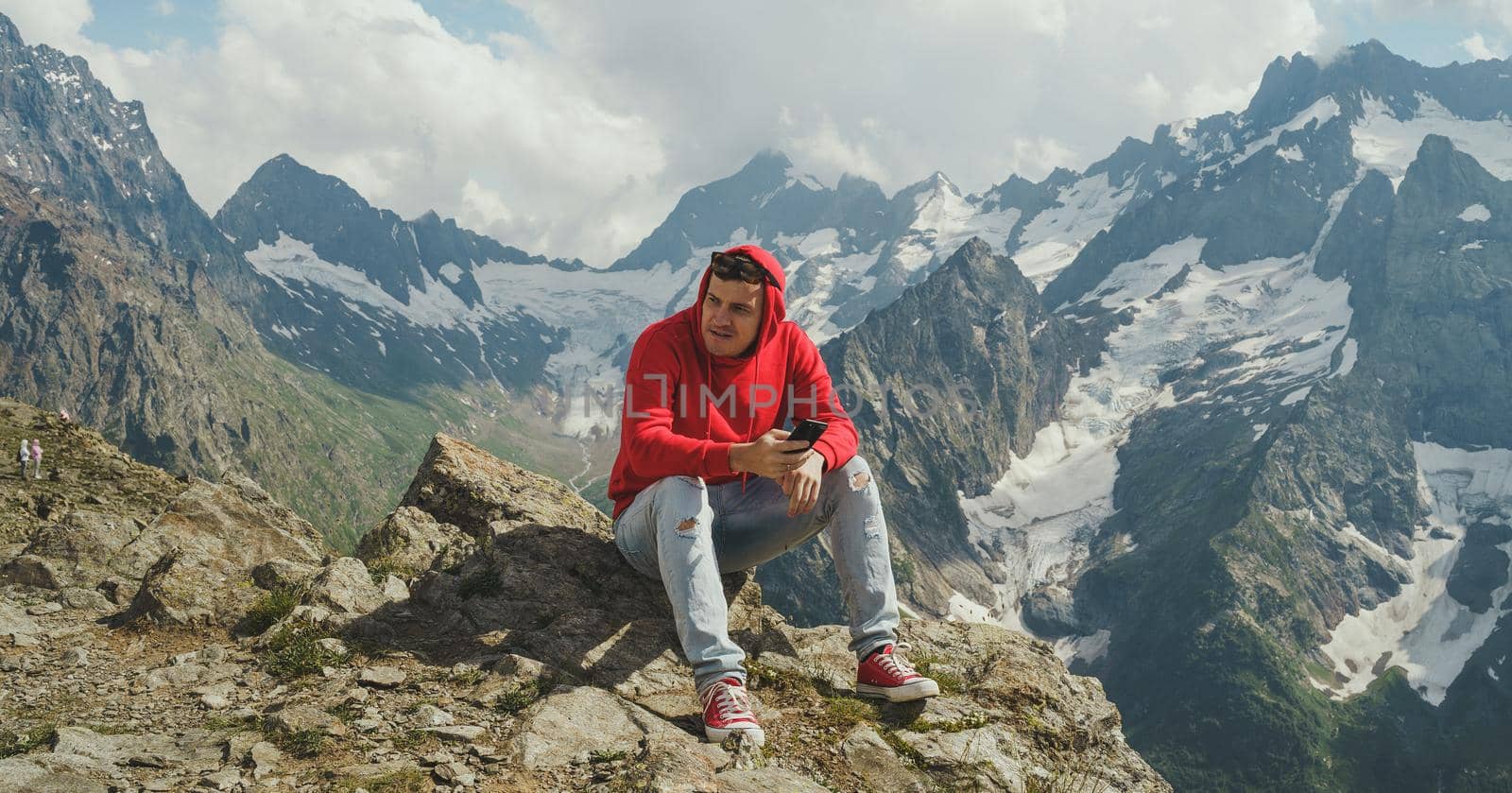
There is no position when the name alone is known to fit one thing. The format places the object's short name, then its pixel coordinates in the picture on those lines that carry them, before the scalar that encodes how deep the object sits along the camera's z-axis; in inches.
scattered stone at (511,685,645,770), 225.5
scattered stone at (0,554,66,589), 434.9
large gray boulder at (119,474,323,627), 347.6
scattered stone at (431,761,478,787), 208.2
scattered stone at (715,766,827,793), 213.5
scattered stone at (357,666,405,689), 265.6
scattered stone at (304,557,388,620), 327.3
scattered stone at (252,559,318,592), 371.9
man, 270.2
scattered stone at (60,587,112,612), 393.1
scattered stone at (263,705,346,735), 227.9
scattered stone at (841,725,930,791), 239.3
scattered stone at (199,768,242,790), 194.9
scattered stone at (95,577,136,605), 405.1
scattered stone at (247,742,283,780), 203.0
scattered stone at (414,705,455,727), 239.1
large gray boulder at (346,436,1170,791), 239.6
